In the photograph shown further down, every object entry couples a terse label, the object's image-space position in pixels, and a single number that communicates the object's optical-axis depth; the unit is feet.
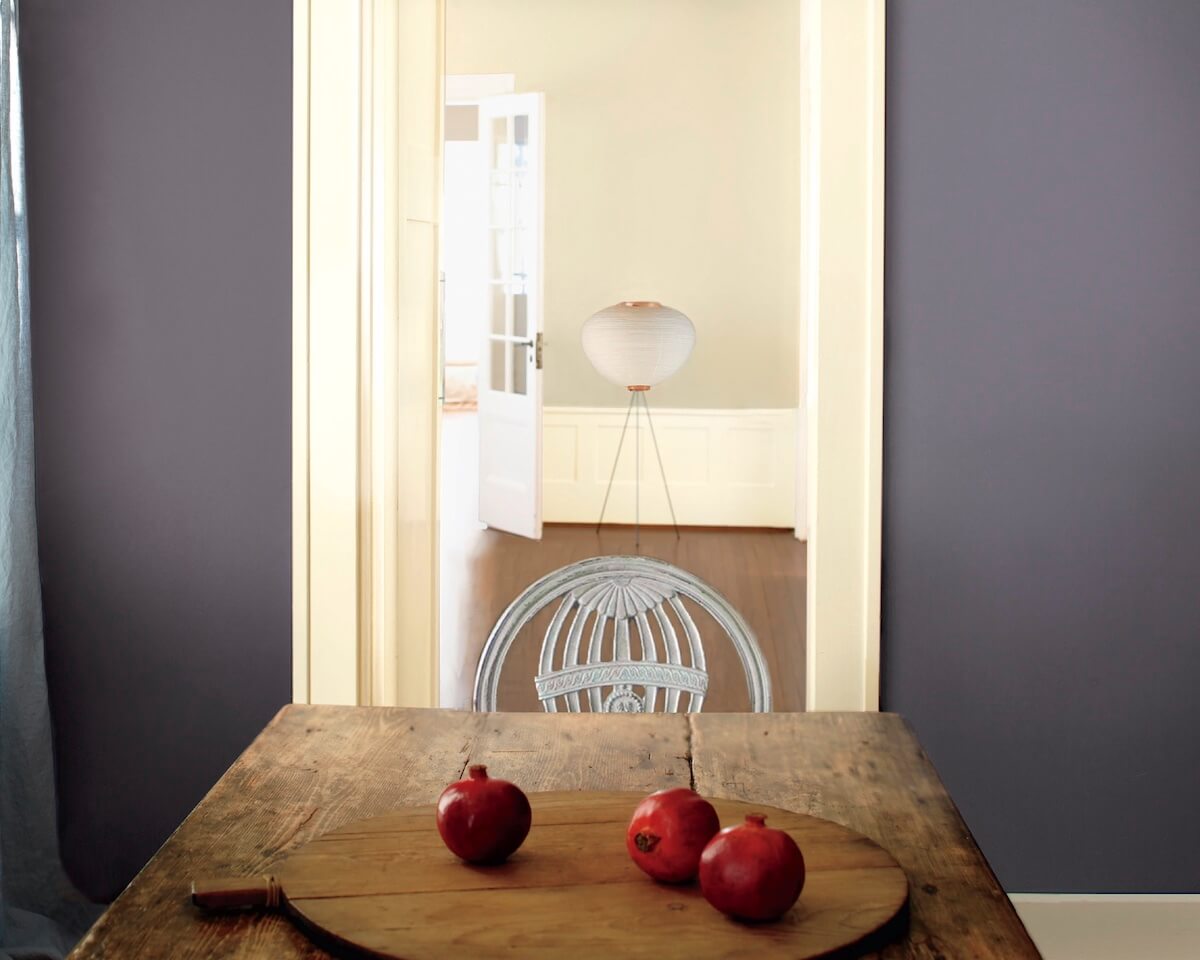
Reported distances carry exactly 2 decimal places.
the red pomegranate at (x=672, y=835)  4.11
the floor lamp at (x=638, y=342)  20.08
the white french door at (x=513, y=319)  22.04
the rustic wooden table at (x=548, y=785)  4.07
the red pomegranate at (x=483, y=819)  4.27
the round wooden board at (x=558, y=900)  3.82
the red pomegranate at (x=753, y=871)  3.85
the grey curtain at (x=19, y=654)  8.70
